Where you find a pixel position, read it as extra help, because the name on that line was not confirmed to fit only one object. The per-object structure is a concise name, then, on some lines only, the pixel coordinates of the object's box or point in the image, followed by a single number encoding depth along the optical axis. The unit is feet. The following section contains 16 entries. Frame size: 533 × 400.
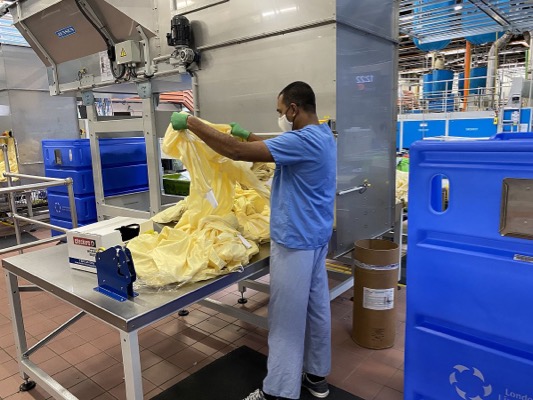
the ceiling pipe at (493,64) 27.43
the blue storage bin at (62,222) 13.91
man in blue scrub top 5.70
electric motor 8.86
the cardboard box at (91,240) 5.76
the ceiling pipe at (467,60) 32.01
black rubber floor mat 7.03
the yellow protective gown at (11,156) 17.75
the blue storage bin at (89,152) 13.08
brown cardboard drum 8.26
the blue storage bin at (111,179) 13.17
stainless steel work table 4.68
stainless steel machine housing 7.49
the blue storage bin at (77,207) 13.52
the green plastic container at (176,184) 11.10
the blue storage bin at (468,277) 4.25
